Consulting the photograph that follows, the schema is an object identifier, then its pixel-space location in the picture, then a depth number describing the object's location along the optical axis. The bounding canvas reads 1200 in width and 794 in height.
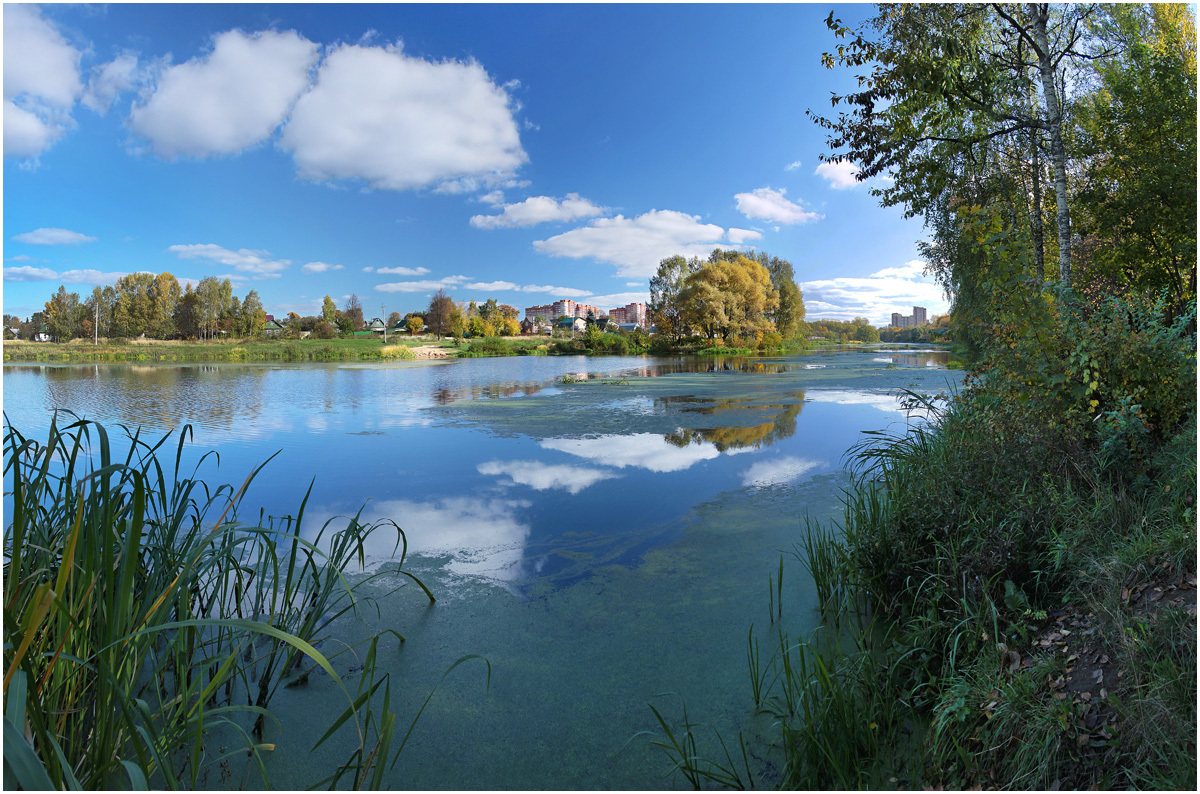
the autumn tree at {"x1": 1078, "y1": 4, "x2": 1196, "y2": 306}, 10.38
